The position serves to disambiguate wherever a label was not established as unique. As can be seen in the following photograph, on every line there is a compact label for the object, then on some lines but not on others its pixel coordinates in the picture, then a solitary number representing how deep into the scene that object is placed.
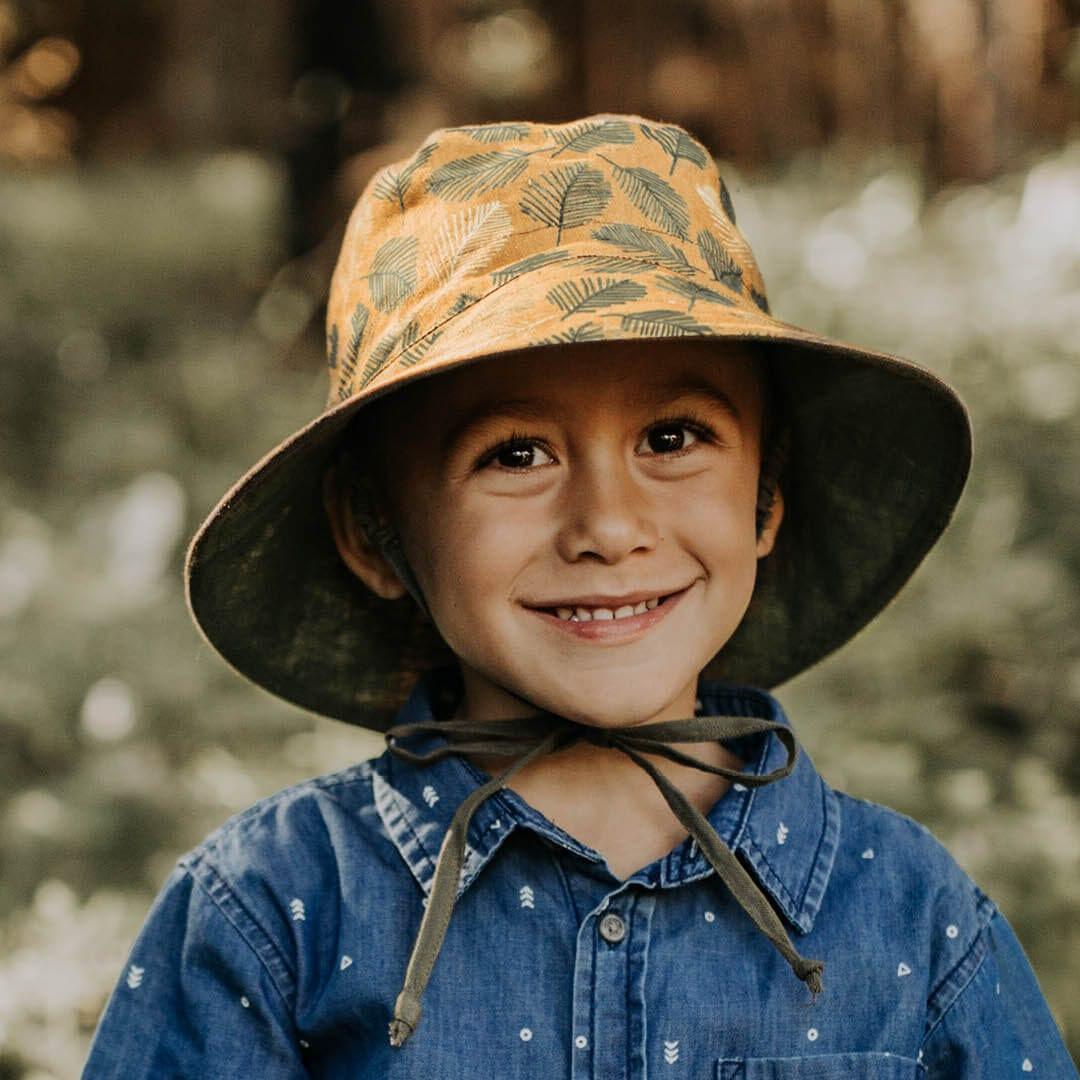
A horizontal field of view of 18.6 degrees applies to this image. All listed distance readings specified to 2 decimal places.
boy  1.09
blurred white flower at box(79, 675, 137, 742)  1.72
